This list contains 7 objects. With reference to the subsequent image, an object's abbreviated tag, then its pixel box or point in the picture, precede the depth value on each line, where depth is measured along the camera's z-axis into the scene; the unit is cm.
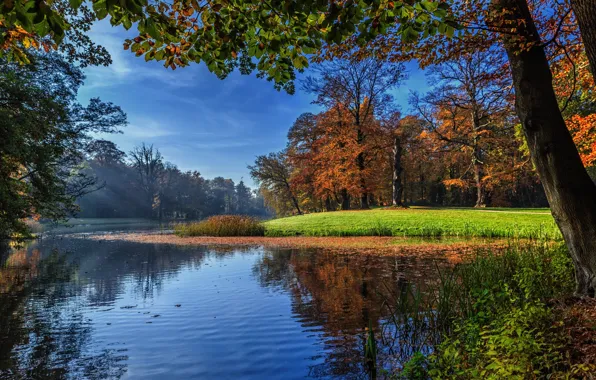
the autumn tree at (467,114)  2277
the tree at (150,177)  6419
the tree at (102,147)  2143
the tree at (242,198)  12072
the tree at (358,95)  2753
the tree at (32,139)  981
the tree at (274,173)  4284
